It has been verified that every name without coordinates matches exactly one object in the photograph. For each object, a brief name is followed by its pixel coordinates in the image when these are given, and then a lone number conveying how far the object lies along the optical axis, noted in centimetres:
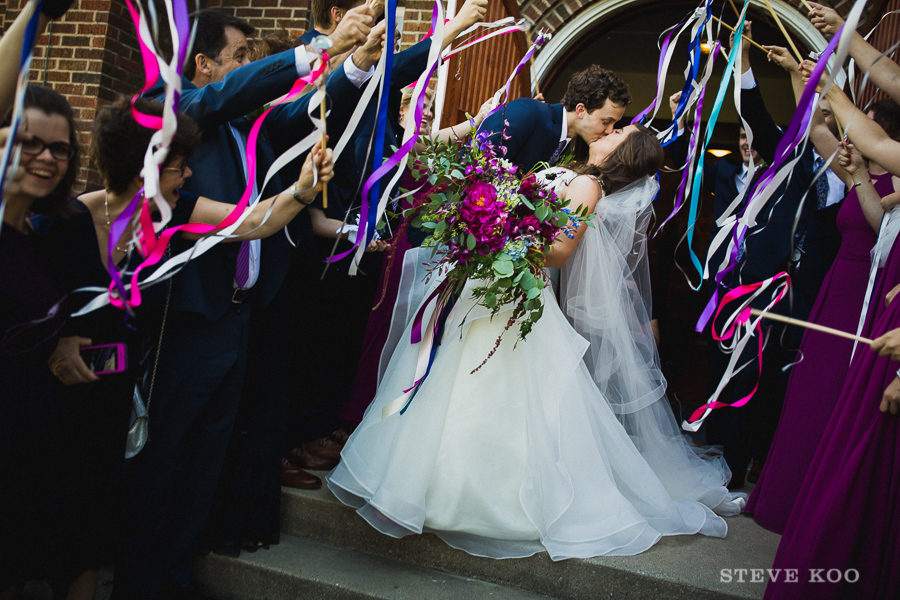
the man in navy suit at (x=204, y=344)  202
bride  230
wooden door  392
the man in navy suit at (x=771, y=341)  333
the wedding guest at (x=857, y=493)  184
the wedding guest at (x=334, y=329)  278
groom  291
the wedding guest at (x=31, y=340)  164
